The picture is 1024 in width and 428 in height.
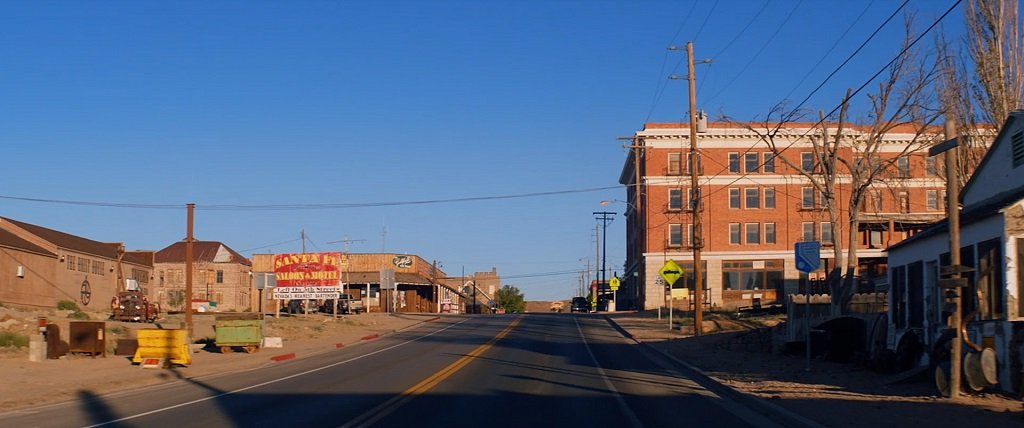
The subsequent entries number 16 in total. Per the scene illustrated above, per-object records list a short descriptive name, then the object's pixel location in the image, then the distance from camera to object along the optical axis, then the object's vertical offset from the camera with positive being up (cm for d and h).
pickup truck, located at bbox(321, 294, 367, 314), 6796 -254
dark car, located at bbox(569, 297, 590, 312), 10296 -362
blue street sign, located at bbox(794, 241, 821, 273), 2306 +43
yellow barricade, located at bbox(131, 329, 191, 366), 2762 -218
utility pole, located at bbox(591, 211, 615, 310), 10484 +611
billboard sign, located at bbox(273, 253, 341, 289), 5112 +3
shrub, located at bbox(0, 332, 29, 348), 2997 -227
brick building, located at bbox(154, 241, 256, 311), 9719 -93
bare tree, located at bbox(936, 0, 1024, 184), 3475 +784
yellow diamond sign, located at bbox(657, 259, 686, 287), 4091 +5
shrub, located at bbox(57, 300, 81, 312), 5629 -213
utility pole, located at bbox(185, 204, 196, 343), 3947 +76
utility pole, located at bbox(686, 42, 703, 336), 3862 +165
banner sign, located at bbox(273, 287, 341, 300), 5072 -115
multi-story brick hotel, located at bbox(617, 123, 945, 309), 7506 +499
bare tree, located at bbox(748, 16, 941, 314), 4534 +595
